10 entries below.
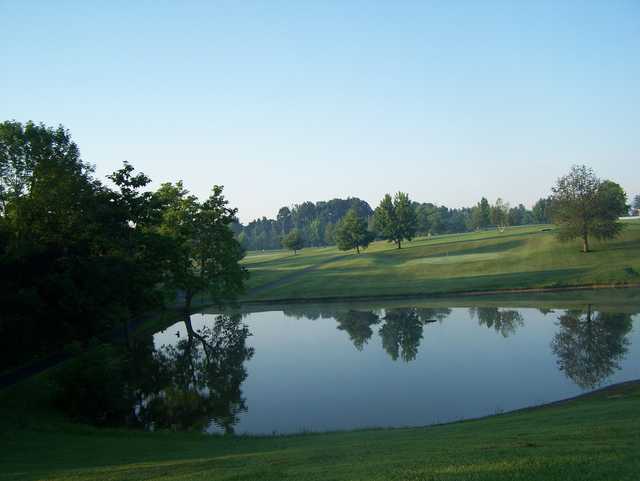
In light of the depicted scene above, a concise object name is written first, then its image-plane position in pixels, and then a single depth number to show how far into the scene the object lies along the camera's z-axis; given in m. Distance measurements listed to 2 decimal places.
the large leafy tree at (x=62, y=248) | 26.86
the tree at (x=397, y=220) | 98.31
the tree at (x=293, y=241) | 122.00
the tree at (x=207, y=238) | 50.09
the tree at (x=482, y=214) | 146.38
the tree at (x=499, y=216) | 131.75
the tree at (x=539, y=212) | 174.12
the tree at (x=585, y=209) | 66.31
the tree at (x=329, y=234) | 164.62
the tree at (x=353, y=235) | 101.00
